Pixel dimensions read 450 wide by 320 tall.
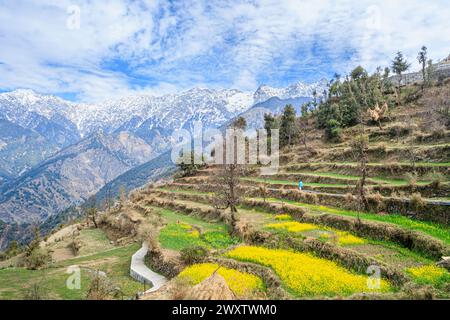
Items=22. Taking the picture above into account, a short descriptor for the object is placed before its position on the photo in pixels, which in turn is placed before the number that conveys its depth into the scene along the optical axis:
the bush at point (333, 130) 63.97
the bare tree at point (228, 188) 36.28
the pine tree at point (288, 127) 74.69
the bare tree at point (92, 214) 69.94
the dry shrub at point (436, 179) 29.14
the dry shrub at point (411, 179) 31.14
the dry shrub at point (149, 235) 30.96
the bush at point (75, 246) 46.59
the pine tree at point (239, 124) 75.69
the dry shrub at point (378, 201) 29.88
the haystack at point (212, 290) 11.64
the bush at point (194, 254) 25.22
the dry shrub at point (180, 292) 11.59
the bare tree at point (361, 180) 30.16
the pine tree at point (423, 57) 80.64
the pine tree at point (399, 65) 85.56
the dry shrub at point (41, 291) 20.27
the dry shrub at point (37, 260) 33.47
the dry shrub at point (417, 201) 26.33
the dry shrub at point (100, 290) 15.52
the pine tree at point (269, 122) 84.62
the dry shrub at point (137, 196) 73.56
